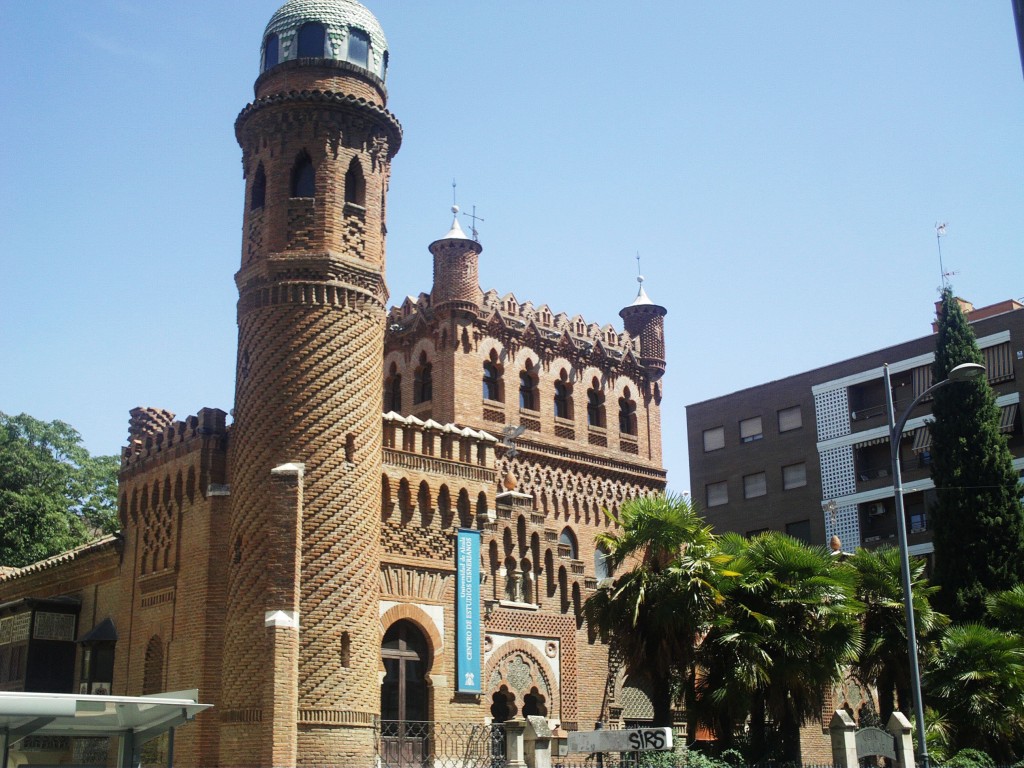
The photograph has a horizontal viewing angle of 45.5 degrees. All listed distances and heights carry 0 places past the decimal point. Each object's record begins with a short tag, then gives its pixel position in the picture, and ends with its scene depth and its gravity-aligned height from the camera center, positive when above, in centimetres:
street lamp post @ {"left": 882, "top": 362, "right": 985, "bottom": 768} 2134 +271
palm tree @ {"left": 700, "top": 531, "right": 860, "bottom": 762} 2581 +133
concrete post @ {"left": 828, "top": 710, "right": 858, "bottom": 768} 2342 -67
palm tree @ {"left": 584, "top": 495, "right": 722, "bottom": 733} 2581 +224
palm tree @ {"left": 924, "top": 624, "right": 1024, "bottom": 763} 2736 +26
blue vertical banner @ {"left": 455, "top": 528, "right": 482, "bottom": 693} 2806 +220
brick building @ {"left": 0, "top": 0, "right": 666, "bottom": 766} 2469 +381
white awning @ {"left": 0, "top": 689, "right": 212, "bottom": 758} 1439 -2
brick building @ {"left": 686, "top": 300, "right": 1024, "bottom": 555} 5122 +1165
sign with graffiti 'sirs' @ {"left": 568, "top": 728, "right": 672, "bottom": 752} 1827 -50
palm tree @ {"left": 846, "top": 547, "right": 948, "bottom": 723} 2891 +185
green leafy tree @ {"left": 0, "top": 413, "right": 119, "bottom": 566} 4600 +876
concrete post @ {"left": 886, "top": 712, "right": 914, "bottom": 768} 2469 -72
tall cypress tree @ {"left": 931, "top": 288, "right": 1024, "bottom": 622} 3512 +600
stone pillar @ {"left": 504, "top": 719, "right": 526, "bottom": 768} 2175 -58
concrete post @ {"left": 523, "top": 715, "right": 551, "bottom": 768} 2162 -61
